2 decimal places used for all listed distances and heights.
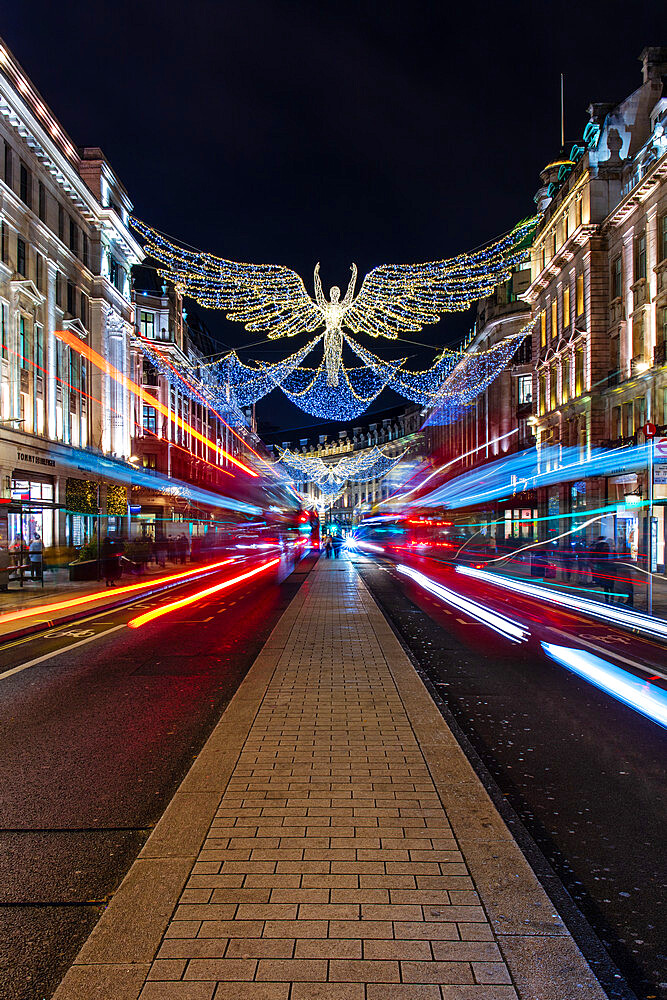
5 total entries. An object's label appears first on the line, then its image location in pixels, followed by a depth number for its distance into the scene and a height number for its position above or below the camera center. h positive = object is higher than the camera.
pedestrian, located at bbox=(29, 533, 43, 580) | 24.24 -1.68
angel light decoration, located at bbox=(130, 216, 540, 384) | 19.56 +6.30
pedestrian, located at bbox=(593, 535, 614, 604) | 20.00 -1.82
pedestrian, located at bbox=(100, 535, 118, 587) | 25.07 -1.85
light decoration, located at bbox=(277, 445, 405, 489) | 83.06 +6.33
